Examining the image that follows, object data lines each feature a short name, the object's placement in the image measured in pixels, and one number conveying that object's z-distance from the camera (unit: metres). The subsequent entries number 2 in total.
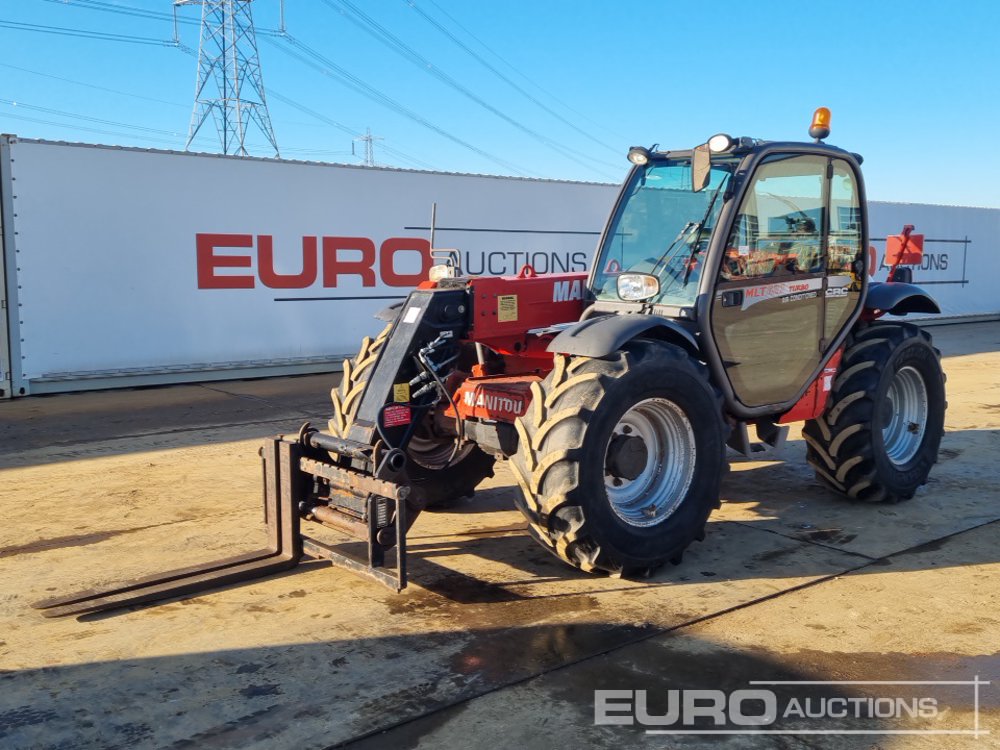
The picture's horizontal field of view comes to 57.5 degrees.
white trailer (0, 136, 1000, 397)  10.16
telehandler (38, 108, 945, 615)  4.32
